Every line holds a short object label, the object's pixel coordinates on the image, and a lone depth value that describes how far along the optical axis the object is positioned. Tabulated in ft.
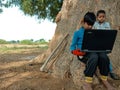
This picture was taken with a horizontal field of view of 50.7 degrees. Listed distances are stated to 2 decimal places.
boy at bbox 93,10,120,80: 7.80
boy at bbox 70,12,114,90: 7.36
